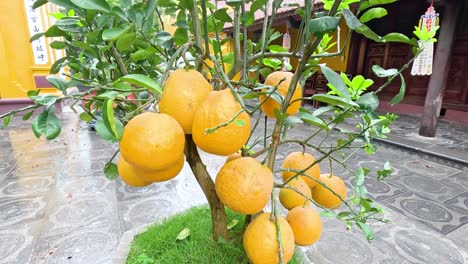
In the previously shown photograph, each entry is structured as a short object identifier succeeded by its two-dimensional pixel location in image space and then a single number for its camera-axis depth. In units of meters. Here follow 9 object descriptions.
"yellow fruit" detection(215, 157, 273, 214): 0.53
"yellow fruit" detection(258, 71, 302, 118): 0.60
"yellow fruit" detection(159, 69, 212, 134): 0.46
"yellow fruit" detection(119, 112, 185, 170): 0.43
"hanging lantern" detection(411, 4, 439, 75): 3.66
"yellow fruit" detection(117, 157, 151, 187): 0.67
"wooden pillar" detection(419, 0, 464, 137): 3.37
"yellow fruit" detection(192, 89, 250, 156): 0.45
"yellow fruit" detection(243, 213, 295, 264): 0.60
